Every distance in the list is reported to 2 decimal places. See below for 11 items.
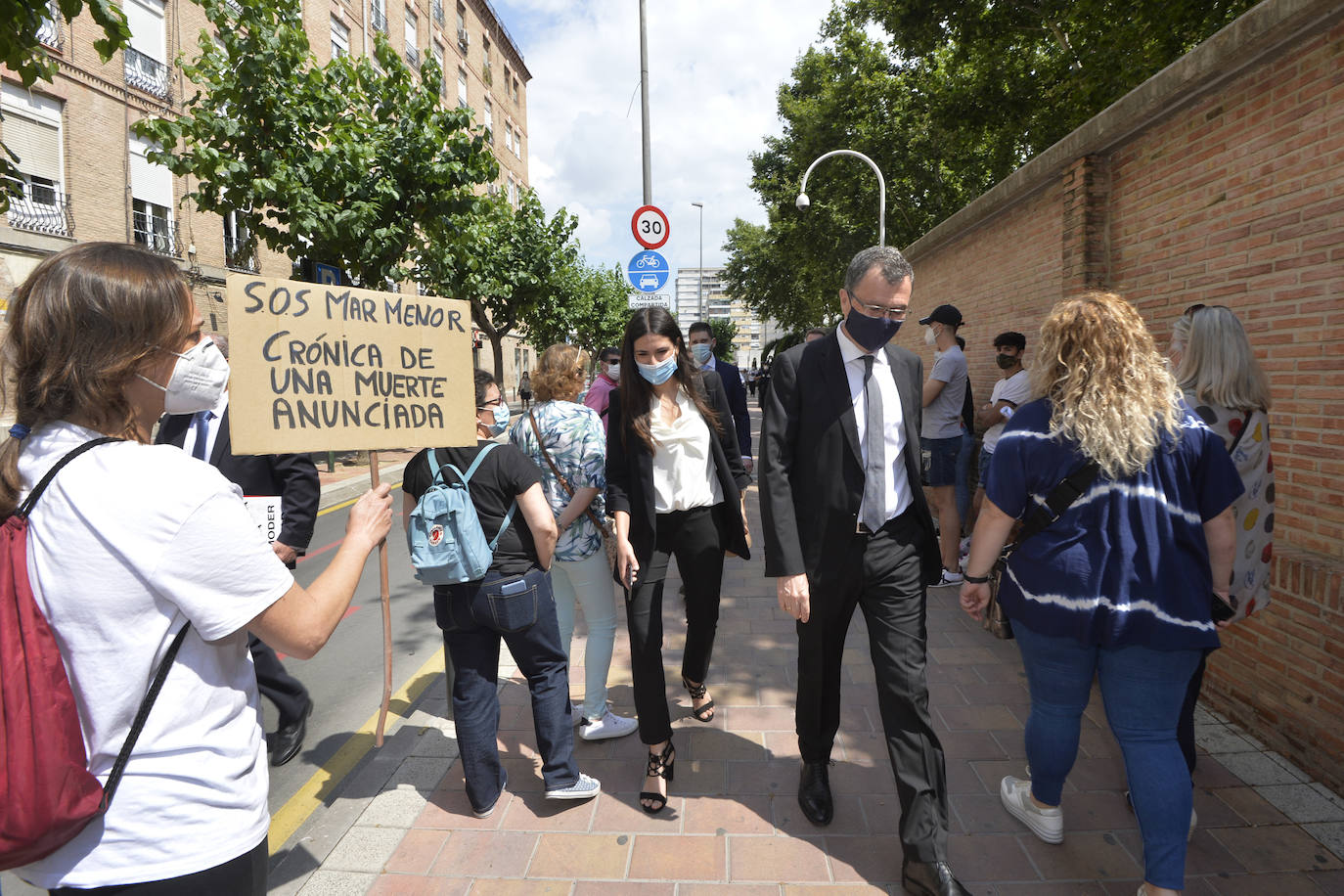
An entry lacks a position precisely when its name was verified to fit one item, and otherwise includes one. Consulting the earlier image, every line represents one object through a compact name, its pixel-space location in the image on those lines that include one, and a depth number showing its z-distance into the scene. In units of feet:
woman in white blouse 10.11
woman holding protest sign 4.08
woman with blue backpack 9.06
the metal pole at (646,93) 36.76
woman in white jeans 11.27
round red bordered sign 30.83
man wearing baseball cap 20.36
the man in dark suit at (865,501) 8.58
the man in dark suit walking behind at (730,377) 20.12
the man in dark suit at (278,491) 10.08
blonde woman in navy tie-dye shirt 7.22
